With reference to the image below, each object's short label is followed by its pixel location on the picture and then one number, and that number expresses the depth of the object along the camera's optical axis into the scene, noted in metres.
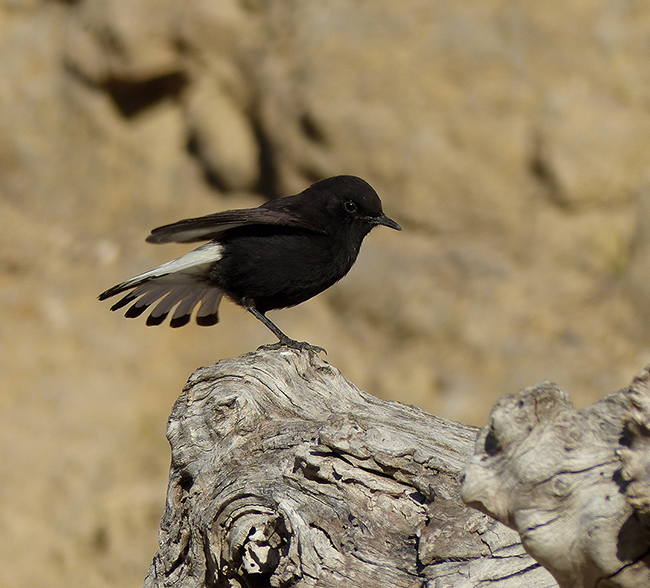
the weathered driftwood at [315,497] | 6.06
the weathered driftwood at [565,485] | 4.36
